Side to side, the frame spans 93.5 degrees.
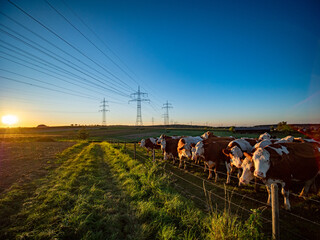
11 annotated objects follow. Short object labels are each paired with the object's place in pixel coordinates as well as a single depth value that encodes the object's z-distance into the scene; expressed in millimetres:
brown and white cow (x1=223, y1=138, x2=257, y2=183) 7236
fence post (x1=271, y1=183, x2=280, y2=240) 2758
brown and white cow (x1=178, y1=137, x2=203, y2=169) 10742
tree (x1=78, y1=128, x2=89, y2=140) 40494
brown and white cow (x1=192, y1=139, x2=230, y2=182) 8625
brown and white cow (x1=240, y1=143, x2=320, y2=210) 5266
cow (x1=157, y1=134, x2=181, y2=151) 12757
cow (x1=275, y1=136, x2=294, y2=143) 8682
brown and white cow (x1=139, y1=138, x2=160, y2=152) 16047
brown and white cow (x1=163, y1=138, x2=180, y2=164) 12347
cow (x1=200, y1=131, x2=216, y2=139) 14952
